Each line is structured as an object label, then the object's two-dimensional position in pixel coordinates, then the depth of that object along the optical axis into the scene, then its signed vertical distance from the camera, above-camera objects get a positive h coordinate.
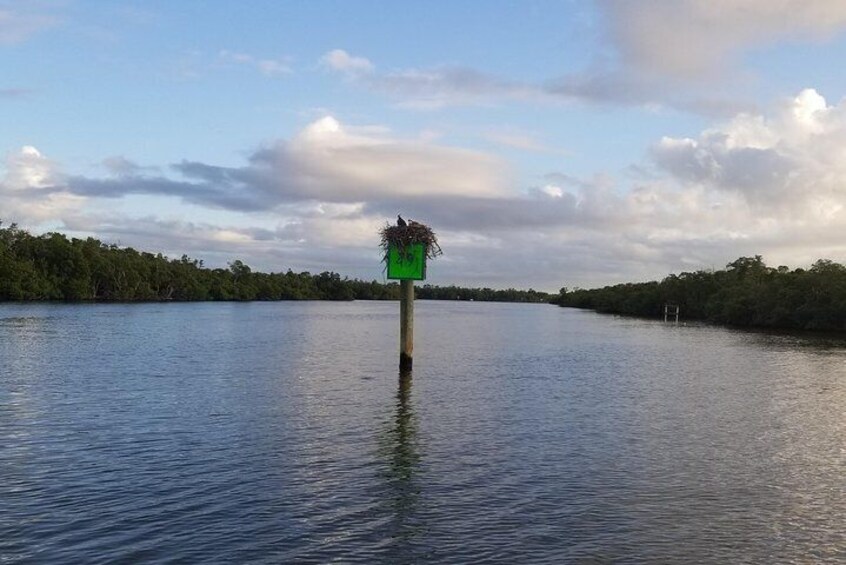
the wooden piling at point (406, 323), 34.75 -1.17
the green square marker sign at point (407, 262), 33.59 +1.65
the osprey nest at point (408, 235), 33.34 +2.82
